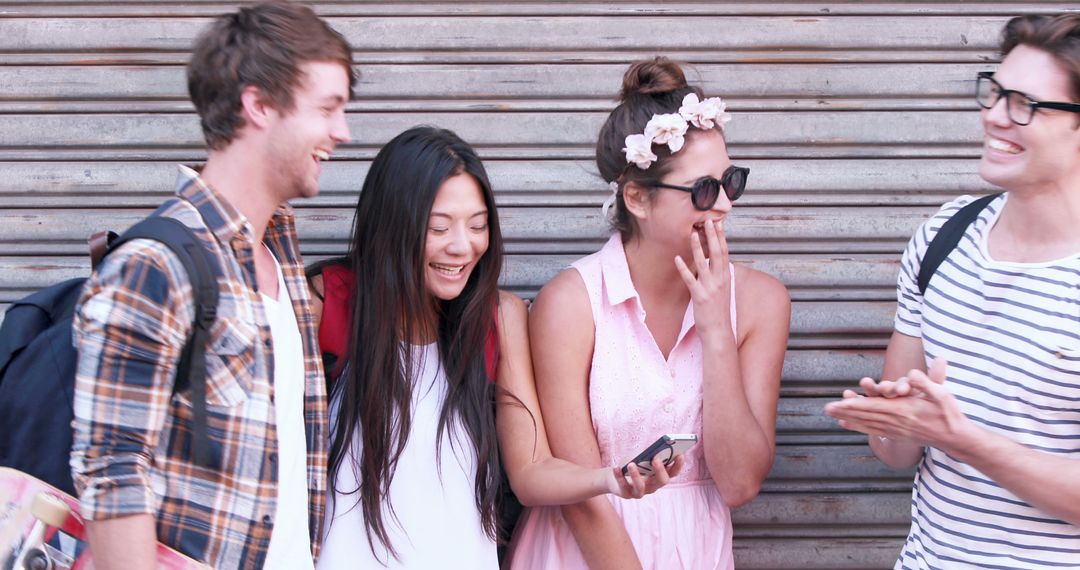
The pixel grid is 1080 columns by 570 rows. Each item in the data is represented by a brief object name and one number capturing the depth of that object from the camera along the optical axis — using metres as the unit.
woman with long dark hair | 2.96
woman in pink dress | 3.17
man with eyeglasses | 2.49
